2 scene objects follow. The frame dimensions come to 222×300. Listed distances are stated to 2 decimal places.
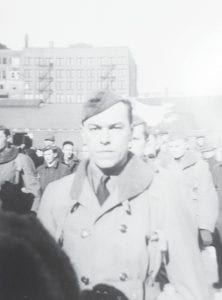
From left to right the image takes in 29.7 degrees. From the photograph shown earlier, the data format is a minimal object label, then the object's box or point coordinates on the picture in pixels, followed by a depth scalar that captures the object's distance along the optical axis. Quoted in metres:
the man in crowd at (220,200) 2.72
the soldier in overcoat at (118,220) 1.52
